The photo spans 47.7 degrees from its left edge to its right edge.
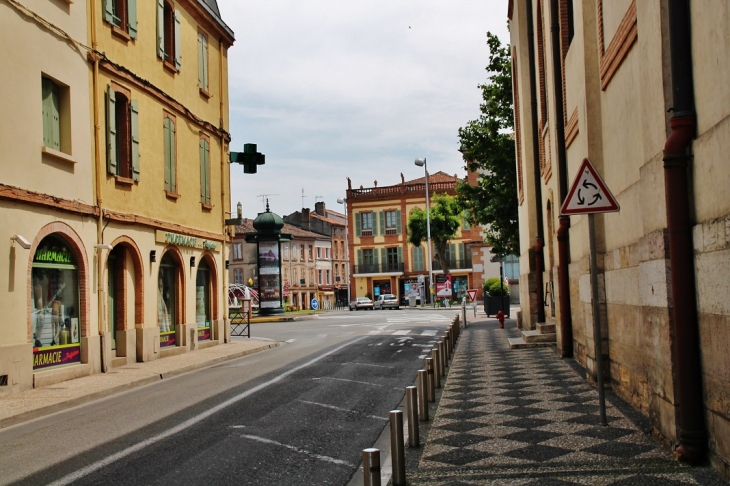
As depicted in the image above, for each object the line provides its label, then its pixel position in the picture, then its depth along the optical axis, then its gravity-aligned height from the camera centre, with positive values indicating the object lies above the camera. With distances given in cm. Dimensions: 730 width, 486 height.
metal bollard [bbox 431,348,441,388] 1188 -110
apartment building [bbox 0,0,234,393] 1480 +273
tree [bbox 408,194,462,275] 6925 +591
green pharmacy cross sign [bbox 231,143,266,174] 2134 +371
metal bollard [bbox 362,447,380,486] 513 -107
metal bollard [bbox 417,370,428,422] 937 -118
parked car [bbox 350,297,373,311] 6800 -55
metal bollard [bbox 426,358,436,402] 1080 -115
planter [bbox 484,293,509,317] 3736 -57
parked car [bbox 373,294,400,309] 6488 -45
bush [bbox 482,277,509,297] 4158 +27
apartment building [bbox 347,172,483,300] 7969 +567
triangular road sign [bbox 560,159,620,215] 811 +92
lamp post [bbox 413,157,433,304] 5888 +539
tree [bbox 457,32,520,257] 3062 +543
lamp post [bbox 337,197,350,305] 7902 +923
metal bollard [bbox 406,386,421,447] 793 -120
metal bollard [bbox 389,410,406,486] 634 -120
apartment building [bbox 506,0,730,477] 582 +71
